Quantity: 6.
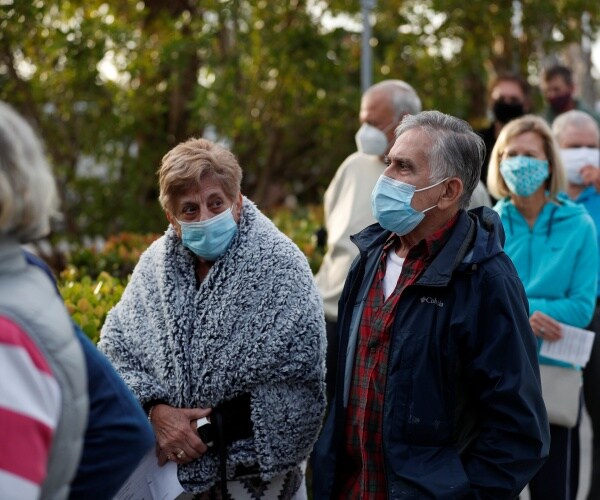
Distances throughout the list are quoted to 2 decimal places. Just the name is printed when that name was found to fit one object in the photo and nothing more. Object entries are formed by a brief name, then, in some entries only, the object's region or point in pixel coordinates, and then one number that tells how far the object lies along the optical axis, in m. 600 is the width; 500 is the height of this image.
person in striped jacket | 1.87
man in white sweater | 4.80
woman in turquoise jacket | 4.23
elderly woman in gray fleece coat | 3.20
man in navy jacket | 2.80
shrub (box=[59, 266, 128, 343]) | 4.02
